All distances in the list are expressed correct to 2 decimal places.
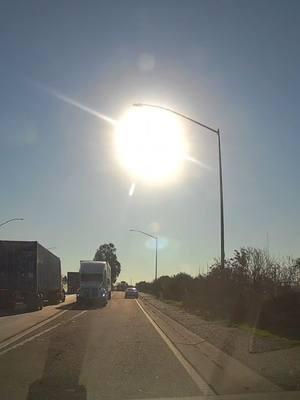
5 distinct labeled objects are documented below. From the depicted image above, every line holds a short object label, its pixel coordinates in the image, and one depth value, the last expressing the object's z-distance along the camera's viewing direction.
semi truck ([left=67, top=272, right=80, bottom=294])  92.81
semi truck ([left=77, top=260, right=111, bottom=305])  48.91
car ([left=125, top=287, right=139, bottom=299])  79.12
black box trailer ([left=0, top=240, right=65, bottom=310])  38.41
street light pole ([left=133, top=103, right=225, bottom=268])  29.54
